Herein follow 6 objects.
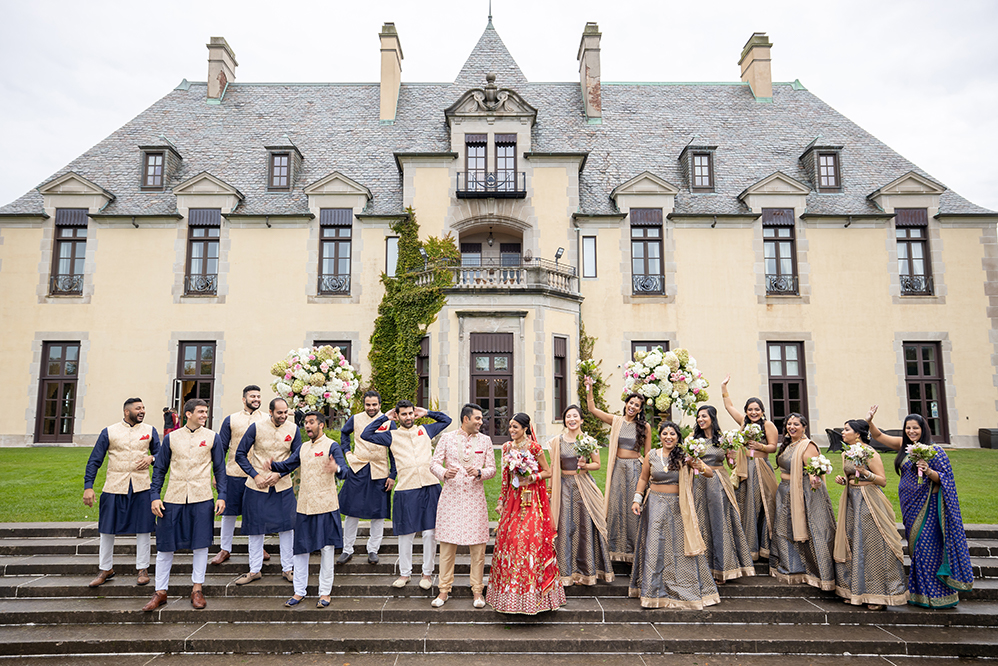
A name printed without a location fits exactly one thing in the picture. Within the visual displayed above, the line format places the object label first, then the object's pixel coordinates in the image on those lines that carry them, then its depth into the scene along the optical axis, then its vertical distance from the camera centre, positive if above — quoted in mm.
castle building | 18328 +3768
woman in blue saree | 6035 -1510
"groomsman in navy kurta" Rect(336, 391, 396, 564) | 7238 -1213
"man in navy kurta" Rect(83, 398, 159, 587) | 6504 -1078
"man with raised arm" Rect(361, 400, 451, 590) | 6536 -1060
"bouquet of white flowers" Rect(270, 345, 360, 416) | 9484 +157
